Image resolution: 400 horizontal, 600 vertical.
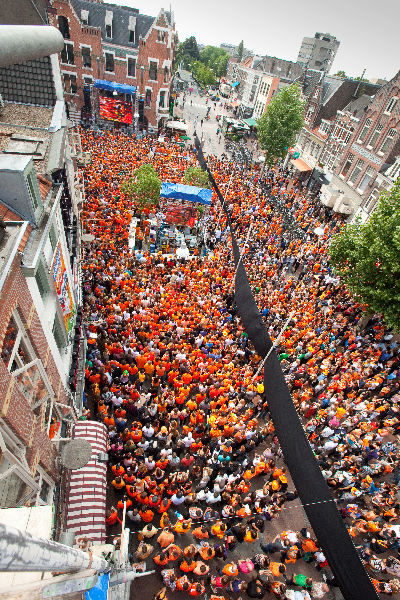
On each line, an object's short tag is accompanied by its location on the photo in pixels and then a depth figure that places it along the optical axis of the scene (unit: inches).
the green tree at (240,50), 4140.8
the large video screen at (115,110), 1471.5
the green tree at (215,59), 4044.8
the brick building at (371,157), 1045.8
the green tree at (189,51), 4205.2
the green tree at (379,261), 583.5
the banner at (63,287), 354.3
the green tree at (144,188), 899.4
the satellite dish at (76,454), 292.2
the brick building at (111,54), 1397.6
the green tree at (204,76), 3230.8
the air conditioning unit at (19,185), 266.0
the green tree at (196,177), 1054.4
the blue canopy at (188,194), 900.6
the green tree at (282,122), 1390.3
